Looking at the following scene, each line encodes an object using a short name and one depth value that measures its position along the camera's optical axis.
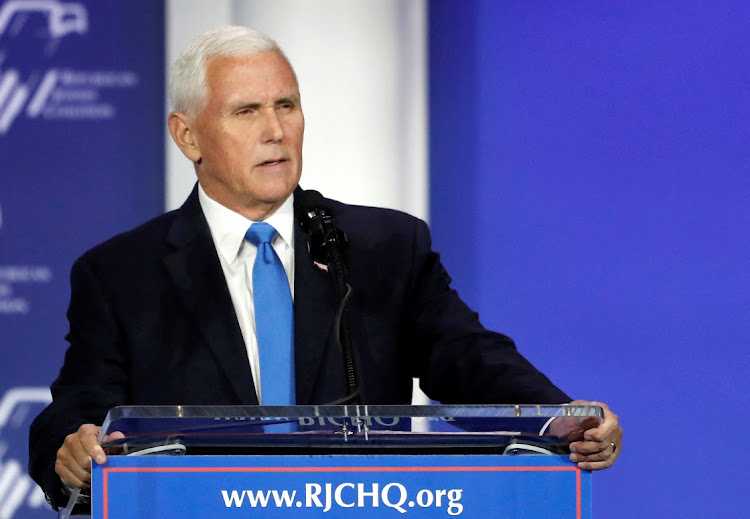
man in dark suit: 12.68
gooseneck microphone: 12.42
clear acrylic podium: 12.13
